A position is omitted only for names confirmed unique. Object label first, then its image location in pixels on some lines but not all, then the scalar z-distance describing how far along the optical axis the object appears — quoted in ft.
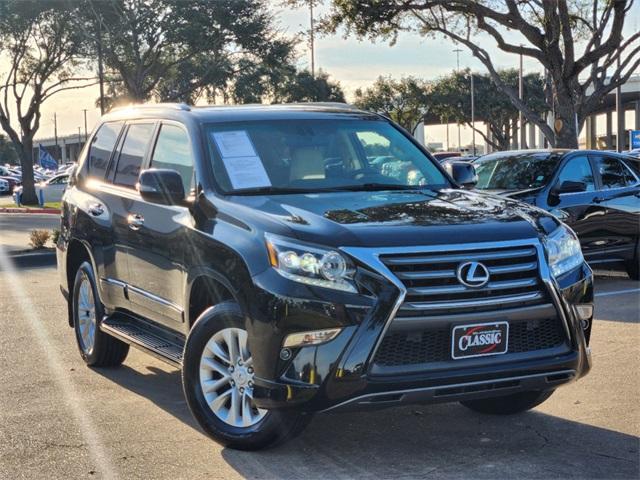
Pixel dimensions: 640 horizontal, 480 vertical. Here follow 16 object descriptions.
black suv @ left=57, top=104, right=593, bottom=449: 14.94
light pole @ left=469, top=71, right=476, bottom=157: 205.57
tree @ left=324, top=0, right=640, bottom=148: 69.15
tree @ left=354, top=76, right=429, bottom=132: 219.41
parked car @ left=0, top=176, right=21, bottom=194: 185.16
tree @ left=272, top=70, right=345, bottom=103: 179.13
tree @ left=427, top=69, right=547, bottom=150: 216.95
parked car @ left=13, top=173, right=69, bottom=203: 125.70
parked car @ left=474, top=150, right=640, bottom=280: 36.88
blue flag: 113.60
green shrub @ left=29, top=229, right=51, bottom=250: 51.78
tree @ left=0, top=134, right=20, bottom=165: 432.05
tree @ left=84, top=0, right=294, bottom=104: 99.30
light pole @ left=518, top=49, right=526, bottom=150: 237.86
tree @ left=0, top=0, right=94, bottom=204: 109.09
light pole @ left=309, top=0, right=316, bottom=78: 77.26
